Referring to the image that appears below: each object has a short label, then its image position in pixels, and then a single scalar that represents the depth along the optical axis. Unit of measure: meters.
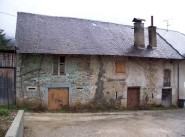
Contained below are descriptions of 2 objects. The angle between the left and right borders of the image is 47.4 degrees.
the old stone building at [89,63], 14.34
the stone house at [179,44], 18.92
